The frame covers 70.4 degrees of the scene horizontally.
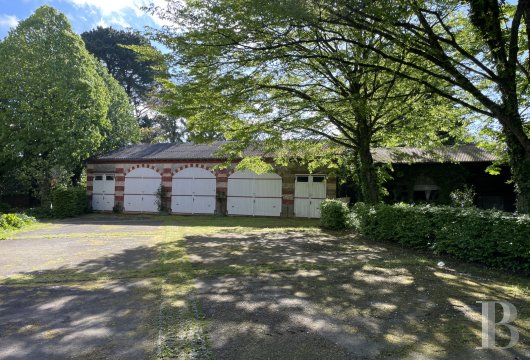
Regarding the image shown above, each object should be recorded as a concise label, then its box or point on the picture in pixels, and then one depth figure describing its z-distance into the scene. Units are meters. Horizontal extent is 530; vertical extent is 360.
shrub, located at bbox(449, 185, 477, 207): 15.20
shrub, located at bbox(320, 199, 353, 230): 13.29
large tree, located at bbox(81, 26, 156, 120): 39.06
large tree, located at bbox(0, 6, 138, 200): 21.34
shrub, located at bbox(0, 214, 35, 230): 12.90
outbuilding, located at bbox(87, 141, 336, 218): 20.27
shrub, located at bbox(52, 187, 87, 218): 20.36
